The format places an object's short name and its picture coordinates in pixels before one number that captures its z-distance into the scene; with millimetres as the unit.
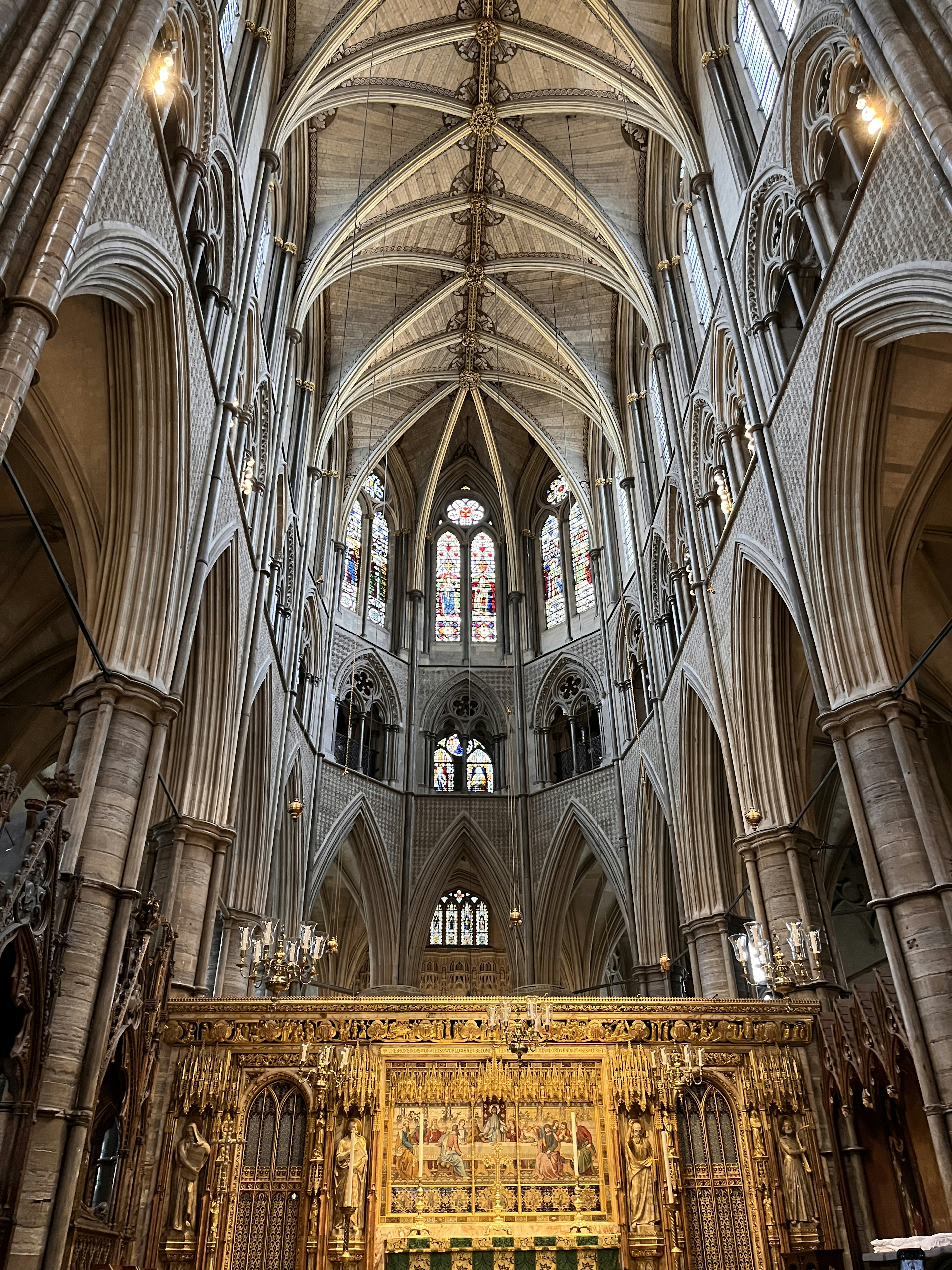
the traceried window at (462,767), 26969
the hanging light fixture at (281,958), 10992
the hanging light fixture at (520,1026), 11227
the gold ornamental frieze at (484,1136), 10531
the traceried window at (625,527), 25203
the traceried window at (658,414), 21797
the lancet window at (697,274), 19359
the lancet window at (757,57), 15734
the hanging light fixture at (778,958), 11375
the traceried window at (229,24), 15759
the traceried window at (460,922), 27531
